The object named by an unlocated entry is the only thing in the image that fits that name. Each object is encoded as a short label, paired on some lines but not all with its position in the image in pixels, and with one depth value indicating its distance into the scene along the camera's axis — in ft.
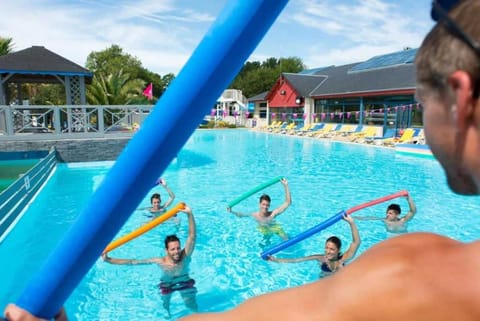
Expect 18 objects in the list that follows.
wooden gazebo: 59.41
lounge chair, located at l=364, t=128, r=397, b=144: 76.84
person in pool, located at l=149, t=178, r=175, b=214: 29.04
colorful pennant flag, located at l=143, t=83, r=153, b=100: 101.13
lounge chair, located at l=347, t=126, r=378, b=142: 81.07
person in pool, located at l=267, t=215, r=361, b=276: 19.29
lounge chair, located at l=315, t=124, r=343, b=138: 91.13
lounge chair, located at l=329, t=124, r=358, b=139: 89.15
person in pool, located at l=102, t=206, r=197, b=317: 18.76
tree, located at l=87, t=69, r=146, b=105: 84.69
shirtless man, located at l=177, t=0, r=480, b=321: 2.06
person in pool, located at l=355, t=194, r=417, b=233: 25.88
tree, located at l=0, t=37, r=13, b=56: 98.37
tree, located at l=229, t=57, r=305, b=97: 223.71
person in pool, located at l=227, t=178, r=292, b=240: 26.66
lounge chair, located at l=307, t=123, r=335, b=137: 94.58
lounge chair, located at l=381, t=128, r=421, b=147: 70.16
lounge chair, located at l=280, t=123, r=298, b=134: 106.83
